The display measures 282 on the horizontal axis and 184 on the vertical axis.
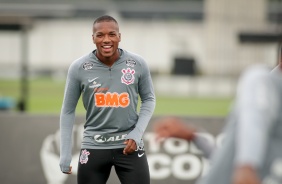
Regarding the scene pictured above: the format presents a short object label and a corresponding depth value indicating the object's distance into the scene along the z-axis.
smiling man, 13.87
